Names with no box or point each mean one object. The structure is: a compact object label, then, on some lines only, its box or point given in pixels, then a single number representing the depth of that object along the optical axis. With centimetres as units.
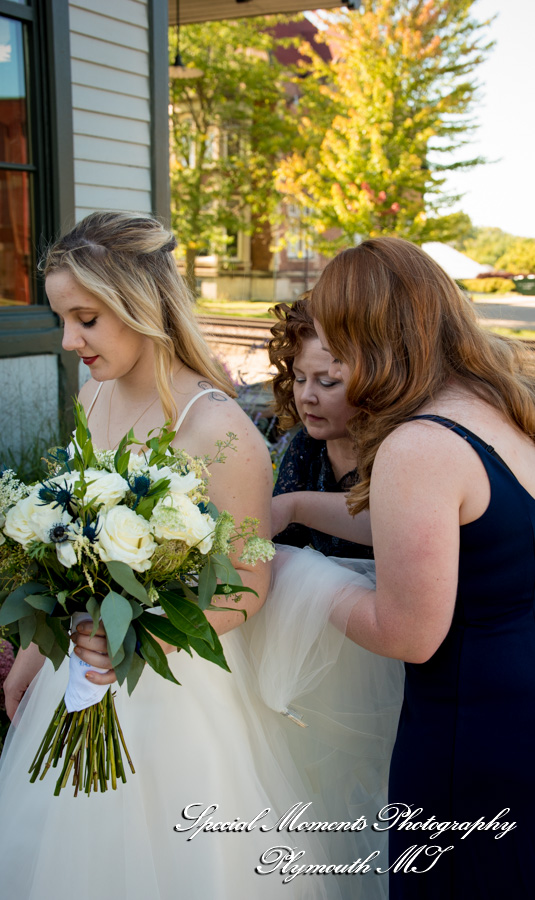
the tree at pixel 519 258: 3494
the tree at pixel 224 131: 2428
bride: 190
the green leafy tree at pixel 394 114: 1844
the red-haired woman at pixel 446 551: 156
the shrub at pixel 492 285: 3067
